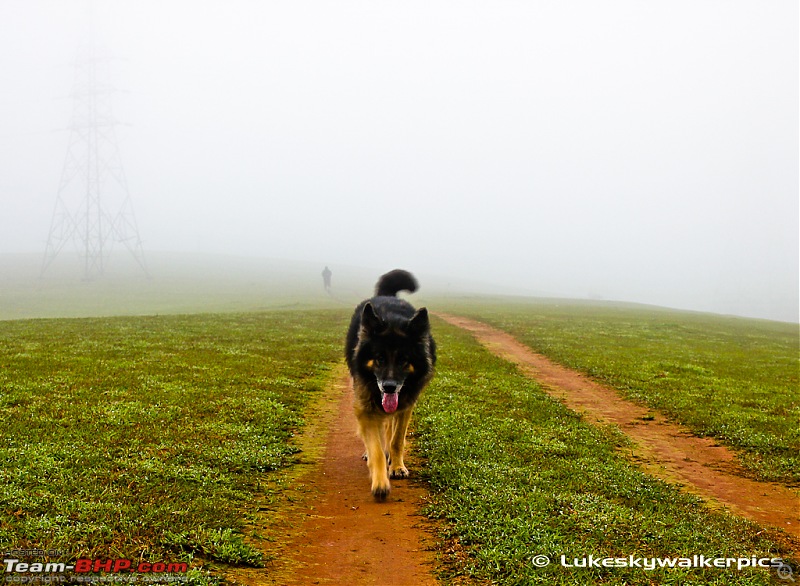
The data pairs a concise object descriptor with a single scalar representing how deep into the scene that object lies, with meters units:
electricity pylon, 97.09
